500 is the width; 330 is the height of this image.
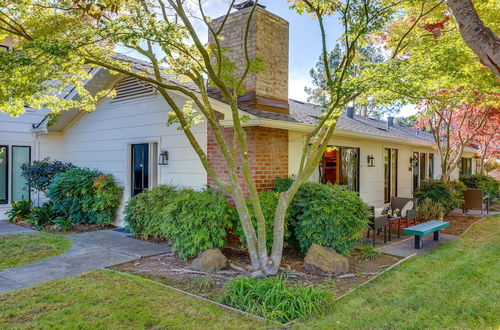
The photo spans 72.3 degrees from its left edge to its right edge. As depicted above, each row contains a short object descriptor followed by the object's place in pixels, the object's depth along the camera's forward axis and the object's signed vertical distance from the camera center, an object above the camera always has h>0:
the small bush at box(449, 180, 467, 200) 11.73 -0.73
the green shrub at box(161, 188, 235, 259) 5.99 -1.04
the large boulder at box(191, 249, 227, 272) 5.62 -1.61
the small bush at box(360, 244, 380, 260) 6.45 -1.65
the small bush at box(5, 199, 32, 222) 10.23 -1.44
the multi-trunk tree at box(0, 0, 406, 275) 4.67 +1.70
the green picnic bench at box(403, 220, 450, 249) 6.97 -1.33
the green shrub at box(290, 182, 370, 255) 5.91 -0.92
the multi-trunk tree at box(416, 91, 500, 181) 11.61 +1.59
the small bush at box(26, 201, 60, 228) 9.40 -1.47
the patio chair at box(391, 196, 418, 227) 9.75 -1.07
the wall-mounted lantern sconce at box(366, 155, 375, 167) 10.74 +0.20
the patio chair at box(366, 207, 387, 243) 7.41 -1.22
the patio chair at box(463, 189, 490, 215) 11.73 -1.13
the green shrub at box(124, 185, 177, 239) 7.54 -1.07
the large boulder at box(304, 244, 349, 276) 5.44 -1.56
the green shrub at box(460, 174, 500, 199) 15.30 -0.72
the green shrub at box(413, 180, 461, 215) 10.73 -0.88
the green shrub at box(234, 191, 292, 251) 5.95 -0.91
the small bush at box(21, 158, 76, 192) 10.26 -0.30
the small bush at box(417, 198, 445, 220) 10.49 -1.35
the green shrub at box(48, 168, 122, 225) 9.37 -0.91
